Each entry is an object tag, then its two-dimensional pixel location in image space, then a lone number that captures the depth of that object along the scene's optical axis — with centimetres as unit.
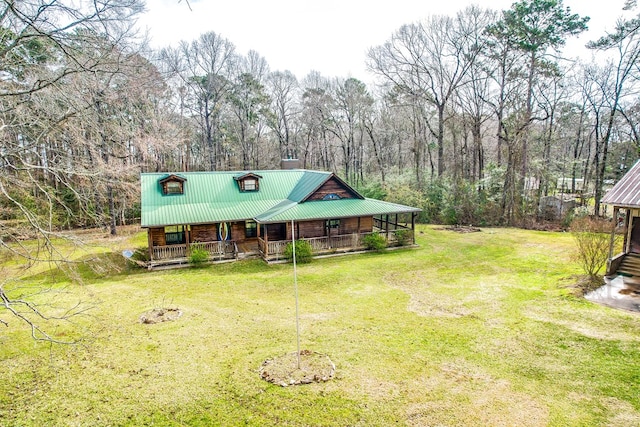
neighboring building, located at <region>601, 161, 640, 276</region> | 1256
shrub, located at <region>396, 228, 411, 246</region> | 2103
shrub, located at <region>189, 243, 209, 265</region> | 1753
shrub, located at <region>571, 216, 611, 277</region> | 1323
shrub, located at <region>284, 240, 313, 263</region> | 1803
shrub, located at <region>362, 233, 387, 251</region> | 2008
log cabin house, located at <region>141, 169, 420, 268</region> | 1833
